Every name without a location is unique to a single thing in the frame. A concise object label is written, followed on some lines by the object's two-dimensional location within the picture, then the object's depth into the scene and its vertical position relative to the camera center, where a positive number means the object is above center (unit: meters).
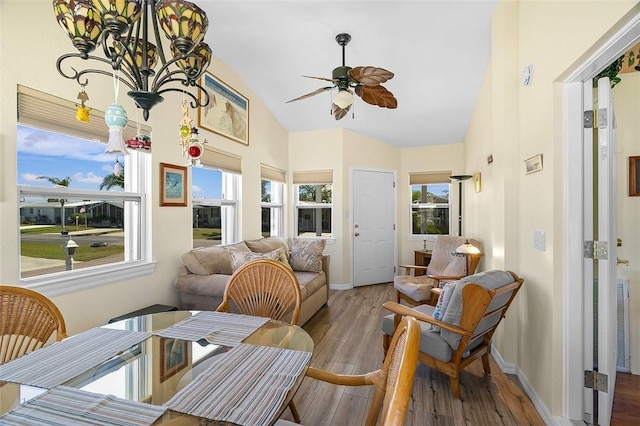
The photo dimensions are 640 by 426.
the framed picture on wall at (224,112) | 3.33 +1.22
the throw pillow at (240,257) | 3.06 -0.46
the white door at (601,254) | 1.63 -0.24
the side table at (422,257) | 4.91 -0.76
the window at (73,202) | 1.89 +0.08
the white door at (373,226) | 5.10 -0.25
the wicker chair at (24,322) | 1.31 -0.49
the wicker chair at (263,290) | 1.80 -0.47
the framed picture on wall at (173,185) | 2.80 +0.27
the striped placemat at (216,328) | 1.29 -0.54
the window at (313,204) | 5.13 +0.14
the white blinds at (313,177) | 5.02 +0.60
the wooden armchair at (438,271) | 3.44 -0.75
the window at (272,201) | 4.67 +0.20
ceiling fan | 2.23 +1.00
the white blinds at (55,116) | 1.81 +0.64
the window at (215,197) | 3.34 +0.19
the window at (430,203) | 5.48 +0.16
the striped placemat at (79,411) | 0.77 -0.53
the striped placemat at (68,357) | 0.97 -0.53
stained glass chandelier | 1.06 +0.68
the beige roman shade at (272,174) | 4.52 +0.62
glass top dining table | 0.82 -0.54
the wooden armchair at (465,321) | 1.84 -0.71
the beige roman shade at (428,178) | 5.43 +0.63
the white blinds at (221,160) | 3.31 +0.62
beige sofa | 2.76 -0.62
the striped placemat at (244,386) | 0.82 -0.54
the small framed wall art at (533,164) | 1.96 +0.32
